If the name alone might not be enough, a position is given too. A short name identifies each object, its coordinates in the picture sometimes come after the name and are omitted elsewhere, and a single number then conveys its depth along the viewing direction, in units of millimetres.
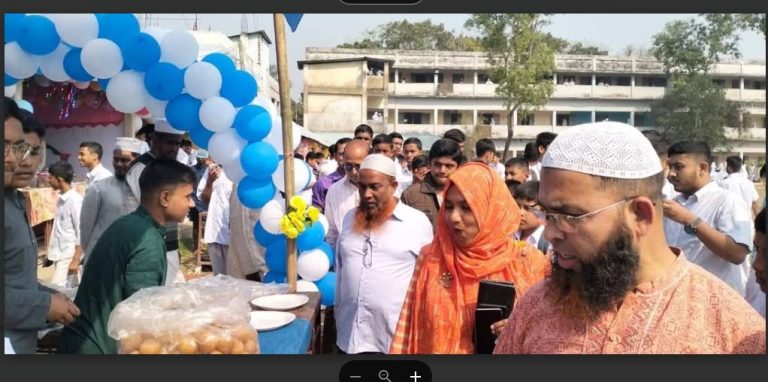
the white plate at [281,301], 2295
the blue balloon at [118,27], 2309
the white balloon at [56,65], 2708
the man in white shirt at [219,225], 4547
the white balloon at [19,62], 2287
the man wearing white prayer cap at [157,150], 3250
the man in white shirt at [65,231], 4453
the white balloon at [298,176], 3193
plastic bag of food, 1495
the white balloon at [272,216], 3156
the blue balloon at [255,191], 3189
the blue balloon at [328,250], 3305
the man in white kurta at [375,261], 2635
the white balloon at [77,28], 2229
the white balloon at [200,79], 2924
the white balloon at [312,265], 3189
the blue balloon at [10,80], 2140
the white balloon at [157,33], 2479
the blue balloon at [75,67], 2800
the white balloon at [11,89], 1997
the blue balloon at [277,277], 3311
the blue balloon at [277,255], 3305
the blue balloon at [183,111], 3002
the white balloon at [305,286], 3102
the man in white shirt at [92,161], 4219
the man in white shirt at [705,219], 2521
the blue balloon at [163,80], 2887
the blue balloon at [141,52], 2697
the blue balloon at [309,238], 3184
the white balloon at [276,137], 3256
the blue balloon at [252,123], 3072
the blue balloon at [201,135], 3111
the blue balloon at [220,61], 3025
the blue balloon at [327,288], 3346
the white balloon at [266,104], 3214
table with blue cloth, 1739
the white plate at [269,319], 1994
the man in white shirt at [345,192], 3643
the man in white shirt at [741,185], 5652
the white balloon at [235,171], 3154
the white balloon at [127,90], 2883
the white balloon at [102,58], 2615
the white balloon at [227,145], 3115
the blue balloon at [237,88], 3064
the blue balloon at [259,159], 3072
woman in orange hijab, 1996
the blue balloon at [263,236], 3307
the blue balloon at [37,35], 1870
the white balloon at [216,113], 2973
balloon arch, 2518
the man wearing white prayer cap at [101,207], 3244
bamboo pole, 2357
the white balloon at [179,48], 2719
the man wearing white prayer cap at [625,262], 1144
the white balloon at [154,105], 2970
